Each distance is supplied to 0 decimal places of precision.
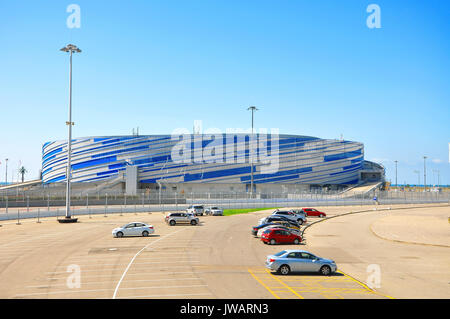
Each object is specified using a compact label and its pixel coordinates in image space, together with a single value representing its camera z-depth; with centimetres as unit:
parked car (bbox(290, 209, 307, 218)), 5236
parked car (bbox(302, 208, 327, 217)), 5450
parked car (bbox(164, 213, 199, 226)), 4216
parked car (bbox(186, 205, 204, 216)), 5542
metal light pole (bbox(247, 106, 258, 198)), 7872
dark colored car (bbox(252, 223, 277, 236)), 3438
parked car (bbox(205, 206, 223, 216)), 5581
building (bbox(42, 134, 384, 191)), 11794
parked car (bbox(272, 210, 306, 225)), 4514
